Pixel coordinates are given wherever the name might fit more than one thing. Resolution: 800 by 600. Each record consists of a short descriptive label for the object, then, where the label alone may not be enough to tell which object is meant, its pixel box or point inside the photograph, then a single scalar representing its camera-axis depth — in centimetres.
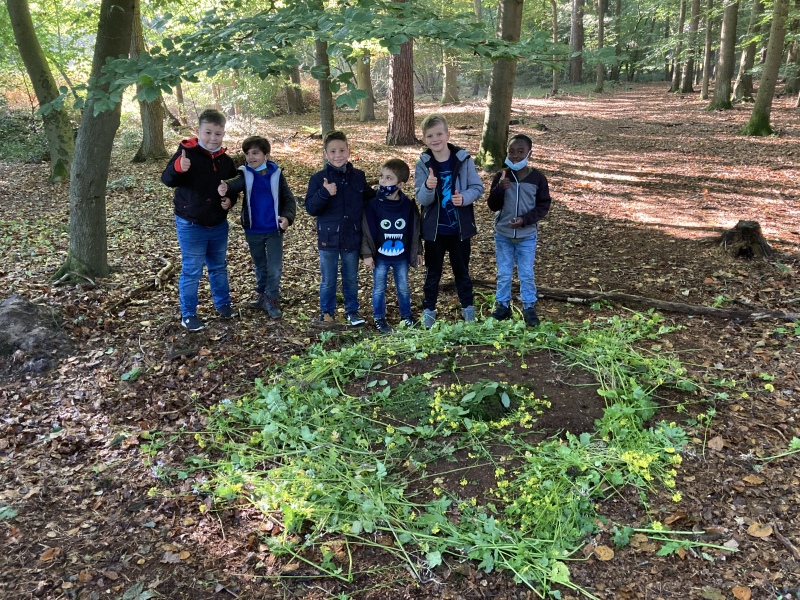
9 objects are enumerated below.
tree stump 618
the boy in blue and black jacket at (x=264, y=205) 499
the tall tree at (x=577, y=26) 2652
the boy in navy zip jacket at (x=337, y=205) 478
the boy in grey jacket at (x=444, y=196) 464
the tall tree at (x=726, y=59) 1522
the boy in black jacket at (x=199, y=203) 462
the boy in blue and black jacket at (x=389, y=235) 486
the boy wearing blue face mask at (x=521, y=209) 471
